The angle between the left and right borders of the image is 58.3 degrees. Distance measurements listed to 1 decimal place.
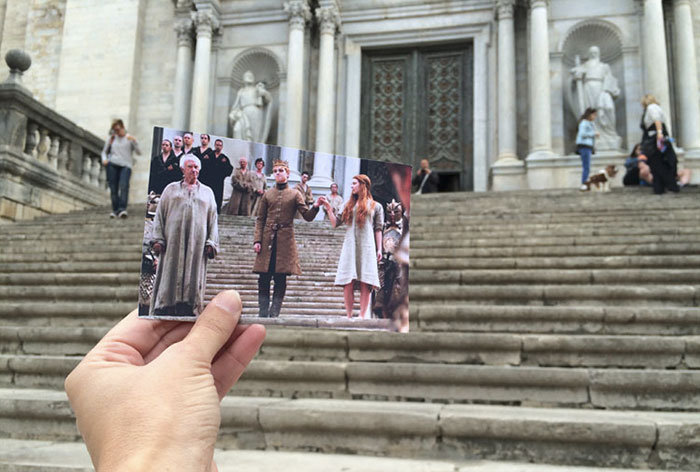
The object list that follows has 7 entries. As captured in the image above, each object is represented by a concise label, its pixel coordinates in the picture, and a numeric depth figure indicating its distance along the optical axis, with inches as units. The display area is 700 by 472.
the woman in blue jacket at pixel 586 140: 462.6
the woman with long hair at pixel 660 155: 378.3
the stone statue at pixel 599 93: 530.6
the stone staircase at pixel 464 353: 129.7
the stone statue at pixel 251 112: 601.9
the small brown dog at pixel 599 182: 428.1
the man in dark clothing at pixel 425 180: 525.3
